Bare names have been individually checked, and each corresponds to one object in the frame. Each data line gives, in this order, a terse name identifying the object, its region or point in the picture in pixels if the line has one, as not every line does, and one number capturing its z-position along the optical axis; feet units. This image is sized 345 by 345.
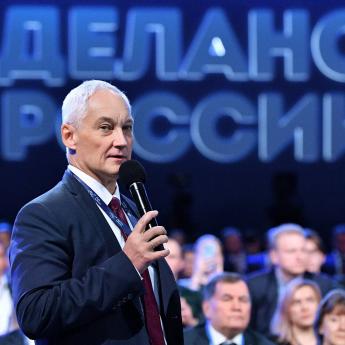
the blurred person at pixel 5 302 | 35.51
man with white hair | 14.24
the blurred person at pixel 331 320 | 32.12
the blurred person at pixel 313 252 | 46.23
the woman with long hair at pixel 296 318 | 36.68
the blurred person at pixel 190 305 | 39.19
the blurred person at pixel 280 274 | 42.16
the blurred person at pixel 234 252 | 63.28
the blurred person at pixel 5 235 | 48.62
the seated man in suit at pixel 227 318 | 33.55
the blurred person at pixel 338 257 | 61.00
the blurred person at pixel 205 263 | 47.04
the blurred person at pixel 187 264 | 55.67
